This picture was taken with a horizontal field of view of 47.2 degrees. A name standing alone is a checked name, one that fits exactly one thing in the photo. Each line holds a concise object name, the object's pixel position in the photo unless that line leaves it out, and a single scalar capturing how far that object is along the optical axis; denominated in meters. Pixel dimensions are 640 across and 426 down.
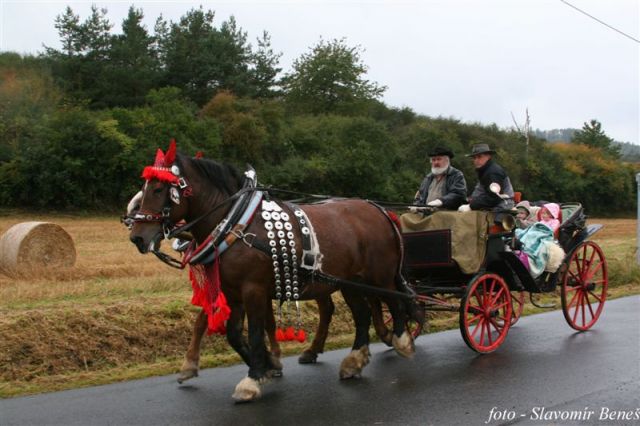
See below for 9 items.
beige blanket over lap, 7.77
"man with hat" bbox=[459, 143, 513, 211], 8.10
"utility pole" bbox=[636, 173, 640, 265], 14.42
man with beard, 8.23
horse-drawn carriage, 7.75
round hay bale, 12.84
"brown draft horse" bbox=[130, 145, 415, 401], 6.03
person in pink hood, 9.20
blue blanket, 8.52
